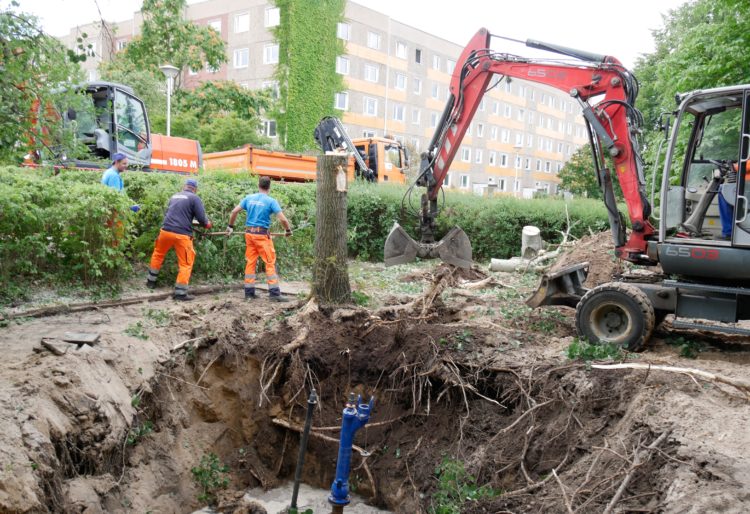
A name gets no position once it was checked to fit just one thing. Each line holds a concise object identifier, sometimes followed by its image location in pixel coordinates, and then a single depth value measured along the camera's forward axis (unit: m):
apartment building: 33.88
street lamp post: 17.36
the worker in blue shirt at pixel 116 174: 8.80
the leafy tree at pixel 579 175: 43.00
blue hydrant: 5.44
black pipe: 5.52
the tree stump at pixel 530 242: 14.38
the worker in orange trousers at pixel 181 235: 8.52
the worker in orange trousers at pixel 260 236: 9.00
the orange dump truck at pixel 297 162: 17.73
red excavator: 6.39
